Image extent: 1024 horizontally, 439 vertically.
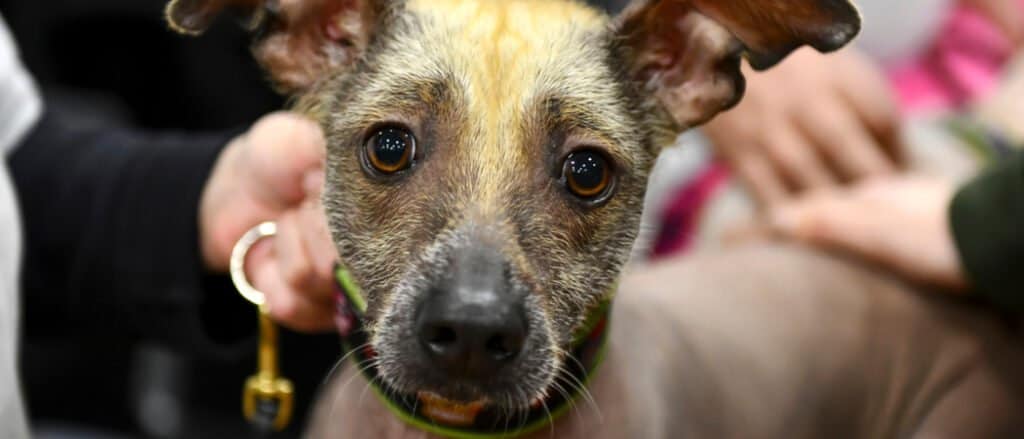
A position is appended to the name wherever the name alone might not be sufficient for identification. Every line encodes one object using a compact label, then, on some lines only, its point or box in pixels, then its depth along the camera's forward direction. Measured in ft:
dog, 1.15
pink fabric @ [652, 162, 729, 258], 2.20
